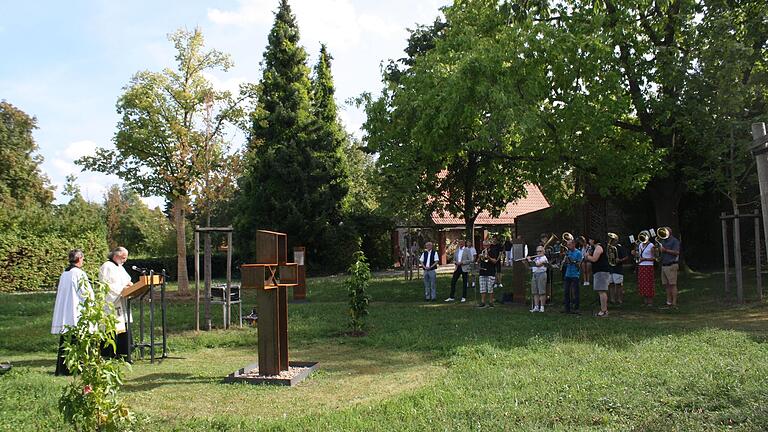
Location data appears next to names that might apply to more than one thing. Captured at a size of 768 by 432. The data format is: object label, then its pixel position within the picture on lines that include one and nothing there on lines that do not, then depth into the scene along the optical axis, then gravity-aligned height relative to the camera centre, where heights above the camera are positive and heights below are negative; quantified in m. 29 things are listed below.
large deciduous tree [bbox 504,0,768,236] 16.05 +4.72
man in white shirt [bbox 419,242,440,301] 18.44 -0.56
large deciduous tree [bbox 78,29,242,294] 19.19 +4.02
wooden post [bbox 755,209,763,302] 14.84 -0.79
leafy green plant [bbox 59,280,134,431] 5.47 -1.02
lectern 9.29 -0.56
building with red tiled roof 37.41 +1.28
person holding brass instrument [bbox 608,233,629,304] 15.73 -0.58
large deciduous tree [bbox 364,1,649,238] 16.64 +3.78
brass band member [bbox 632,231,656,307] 15.48 -0.62
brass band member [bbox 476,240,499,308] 16.03 -0.51
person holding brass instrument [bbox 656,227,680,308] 15.18 -0.44
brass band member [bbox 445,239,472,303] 18.14 -0.49
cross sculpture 8.30 -0.51
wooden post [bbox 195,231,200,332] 12.98 -0.61
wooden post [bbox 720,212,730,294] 15.73 -0.39
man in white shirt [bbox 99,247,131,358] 9.78 -0.42
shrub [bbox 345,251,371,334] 12.34 -0.81
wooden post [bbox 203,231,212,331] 13.18 -0.60
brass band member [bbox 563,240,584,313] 14.47 -0.56
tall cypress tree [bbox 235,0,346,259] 33.06 +4.68
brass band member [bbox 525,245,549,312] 15.06 -0.77
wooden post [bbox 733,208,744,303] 15.09 -0.51
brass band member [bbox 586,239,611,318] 14.17 -0.63
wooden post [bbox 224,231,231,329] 13.31 -0.75
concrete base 8.15 -1.58
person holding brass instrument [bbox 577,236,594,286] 21.05 -0.90
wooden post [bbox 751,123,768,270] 6.08 +0.78
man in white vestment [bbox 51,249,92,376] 9.05 -0.59
